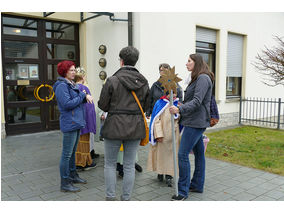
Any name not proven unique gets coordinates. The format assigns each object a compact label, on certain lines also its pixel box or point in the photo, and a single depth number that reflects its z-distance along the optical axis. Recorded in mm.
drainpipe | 6906
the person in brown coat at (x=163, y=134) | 3922
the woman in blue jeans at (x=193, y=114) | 3343
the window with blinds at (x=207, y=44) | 8641
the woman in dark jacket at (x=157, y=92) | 4209
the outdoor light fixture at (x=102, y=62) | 7617
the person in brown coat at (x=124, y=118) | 2916
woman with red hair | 3521
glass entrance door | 7230
